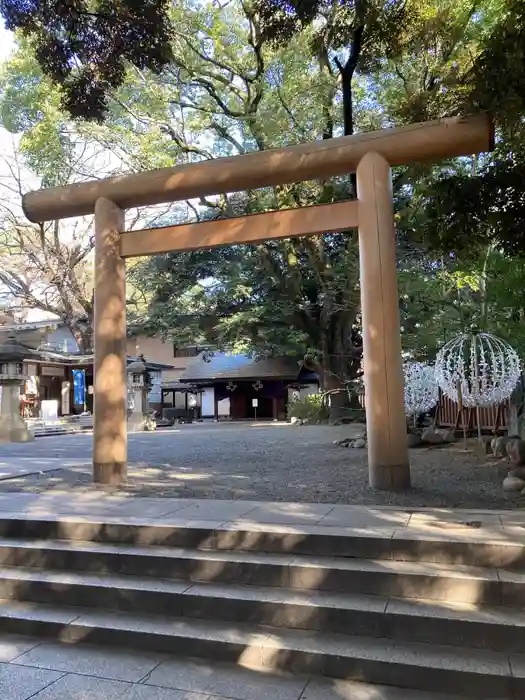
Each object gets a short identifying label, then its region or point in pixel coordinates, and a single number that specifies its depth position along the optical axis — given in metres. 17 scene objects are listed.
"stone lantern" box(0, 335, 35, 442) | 16.89
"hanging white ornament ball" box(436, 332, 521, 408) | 8.82
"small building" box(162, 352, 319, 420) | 30.52
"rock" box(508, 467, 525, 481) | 6.53
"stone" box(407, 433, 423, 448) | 11.96
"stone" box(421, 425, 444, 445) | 12.16
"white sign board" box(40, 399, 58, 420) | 26.22
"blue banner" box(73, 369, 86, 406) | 31.97
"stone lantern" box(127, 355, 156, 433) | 23.06
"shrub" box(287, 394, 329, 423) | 22.28
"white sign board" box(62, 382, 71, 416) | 31.34
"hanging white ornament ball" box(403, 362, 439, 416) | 13.57
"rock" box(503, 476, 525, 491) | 6.12
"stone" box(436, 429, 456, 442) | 12.48
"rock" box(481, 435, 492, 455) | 9.97
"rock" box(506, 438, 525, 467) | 7.31
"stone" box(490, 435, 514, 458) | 9.17
